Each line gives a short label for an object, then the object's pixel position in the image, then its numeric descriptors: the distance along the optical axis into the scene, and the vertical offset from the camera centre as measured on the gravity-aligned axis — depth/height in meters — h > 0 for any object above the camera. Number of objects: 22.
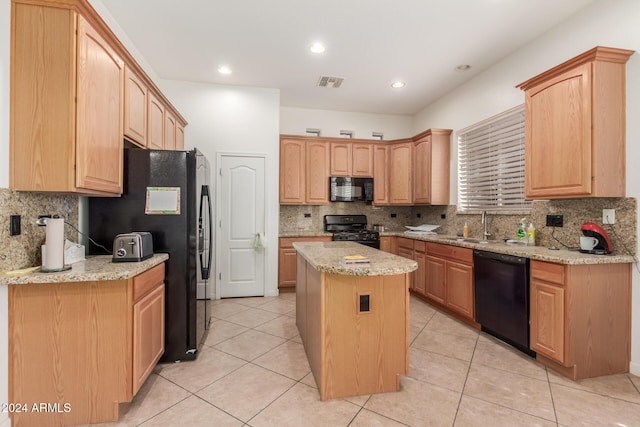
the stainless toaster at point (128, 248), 1.97 -0.24
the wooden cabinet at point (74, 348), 1.62 -0.78
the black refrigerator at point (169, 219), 2.29 -0.04
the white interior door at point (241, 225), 4.22 -0.16
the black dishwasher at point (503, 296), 2.49 -0.75
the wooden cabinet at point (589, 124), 2.22 +0.72
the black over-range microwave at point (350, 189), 4.85 +0.43
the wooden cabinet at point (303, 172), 4.70 +0.70
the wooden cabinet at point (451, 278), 3.16 -0.74
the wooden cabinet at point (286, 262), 4.50 -0.74
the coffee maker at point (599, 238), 2.26 -0.17
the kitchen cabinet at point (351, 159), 4.91 +0.95
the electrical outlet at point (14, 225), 1.66 -0.07
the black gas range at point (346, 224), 4.86 -0.17
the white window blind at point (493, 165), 3.29 +0.65
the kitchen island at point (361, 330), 1.91 -0.77
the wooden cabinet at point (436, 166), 4.46 +0.76
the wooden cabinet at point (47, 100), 1.65 +0.65
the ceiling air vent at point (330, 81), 3.97 +1.86
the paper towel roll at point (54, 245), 1.68 -0.19
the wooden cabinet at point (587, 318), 2.16 -0.77
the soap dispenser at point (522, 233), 3.08 -0.19
